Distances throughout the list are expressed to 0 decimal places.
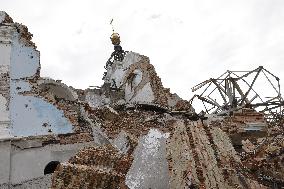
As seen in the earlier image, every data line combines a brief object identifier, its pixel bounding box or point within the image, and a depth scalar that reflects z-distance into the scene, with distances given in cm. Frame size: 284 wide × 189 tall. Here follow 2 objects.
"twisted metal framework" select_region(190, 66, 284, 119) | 920
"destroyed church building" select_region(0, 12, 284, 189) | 289
